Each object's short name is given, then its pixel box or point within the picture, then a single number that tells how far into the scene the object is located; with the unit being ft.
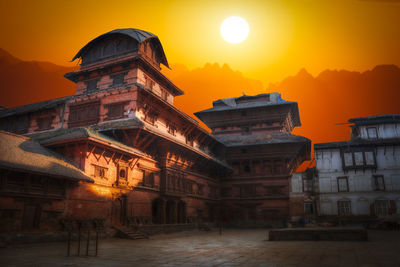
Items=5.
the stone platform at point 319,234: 43.37
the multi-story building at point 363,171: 98.32
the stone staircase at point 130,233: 55.16
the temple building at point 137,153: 48.16
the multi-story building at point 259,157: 105.19
